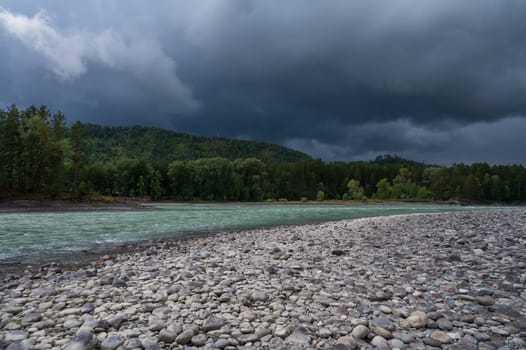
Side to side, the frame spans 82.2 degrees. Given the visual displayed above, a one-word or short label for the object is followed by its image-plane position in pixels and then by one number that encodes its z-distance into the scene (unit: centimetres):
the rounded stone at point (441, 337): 409
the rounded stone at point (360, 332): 425
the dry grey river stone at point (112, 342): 399
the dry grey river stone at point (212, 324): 455
